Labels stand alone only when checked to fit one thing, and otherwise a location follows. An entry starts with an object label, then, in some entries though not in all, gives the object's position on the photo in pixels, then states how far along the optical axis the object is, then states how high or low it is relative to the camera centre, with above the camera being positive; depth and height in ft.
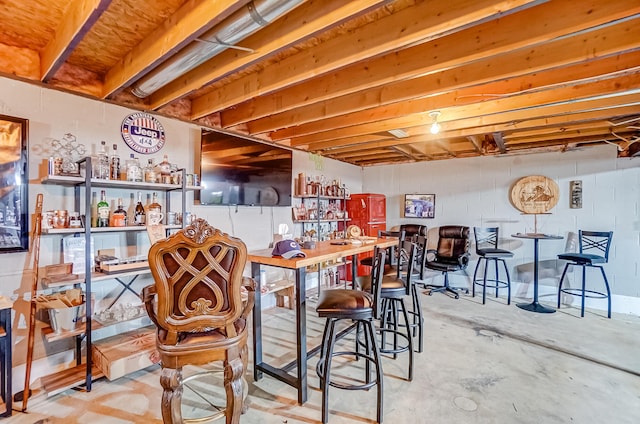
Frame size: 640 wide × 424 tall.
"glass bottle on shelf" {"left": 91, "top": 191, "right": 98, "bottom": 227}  8.63 -0.05
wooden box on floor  7.88 -3.84
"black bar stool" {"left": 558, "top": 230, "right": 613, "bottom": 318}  13.12 -1.92
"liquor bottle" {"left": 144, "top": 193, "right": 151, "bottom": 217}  9.73 +0.17
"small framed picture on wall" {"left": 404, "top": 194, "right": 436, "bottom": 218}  19.27 +0.31
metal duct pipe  5.11 +3.30
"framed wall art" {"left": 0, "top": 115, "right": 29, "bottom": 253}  7.36 +0.52
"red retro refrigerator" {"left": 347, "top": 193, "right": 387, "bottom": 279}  18.71 -0.20
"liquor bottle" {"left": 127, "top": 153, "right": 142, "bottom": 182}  8.92 +1.07
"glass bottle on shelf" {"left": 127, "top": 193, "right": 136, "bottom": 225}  9.48 -0.04
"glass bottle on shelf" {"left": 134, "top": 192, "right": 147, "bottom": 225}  9.31 -0.22
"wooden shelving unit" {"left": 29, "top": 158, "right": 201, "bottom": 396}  7.48 -1.86
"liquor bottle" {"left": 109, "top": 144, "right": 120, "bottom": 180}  8.70 +1.12
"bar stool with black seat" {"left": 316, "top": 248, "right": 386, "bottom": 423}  6.54 -2.22
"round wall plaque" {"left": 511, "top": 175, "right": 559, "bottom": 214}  16.07 +0.92
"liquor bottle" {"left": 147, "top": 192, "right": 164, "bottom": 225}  9.23 -0.18
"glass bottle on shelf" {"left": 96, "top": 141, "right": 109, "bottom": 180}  8.36 +1.09
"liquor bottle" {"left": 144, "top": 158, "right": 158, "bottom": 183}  9.34 +0.97
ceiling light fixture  11.07 +3.22
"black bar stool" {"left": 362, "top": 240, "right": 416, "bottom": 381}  8.13 -2.17
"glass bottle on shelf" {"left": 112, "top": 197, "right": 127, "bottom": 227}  8.72 -0.29
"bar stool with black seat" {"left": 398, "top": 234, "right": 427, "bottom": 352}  9.43 -2.69
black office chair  16.38 -2.45
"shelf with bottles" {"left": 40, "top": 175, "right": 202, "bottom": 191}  7.61 +0.67
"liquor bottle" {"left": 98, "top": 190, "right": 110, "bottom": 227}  8.55 -0.15
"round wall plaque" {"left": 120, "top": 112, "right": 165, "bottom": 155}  9.62 +2.43
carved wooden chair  5.22 -1.69
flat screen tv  11.43 +1.53
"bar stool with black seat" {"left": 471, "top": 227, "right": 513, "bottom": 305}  15.14 -2.06
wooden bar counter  7.04 -2.14
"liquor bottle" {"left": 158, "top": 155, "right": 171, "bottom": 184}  9.70 +1.14
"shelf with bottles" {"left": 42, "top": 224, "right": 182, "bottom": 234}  7.46 -0.58
